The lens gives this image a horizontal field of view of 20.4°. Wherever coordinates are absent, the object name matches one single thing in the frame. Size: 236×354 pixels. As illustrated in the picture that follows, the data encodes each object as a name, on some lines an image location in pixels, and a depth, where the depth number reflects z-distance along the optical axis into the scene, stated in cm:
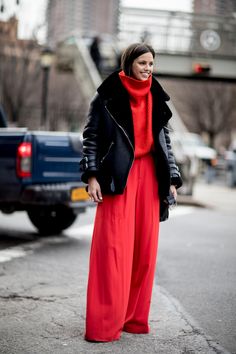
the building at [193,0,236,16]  2801
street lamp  2081
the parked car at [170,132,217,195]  1608
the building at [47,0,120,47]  2425
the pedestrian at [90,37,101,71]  2396
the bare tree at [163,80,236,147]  4588
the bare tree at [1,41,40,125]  2497
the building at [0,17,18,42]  2308
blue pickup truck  812
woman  403
